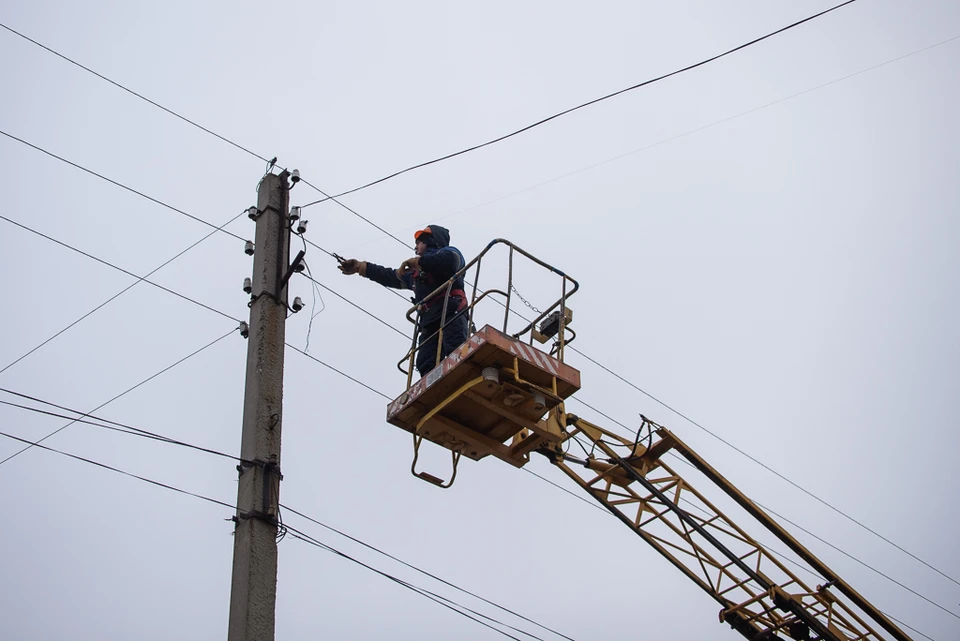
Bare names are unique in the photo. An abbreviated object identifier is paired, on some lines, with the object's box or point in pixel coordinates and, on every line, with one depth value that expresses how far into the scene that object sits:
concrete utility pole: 6.92
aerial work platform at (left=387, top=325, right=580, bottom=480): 8.27
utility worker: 9.15
